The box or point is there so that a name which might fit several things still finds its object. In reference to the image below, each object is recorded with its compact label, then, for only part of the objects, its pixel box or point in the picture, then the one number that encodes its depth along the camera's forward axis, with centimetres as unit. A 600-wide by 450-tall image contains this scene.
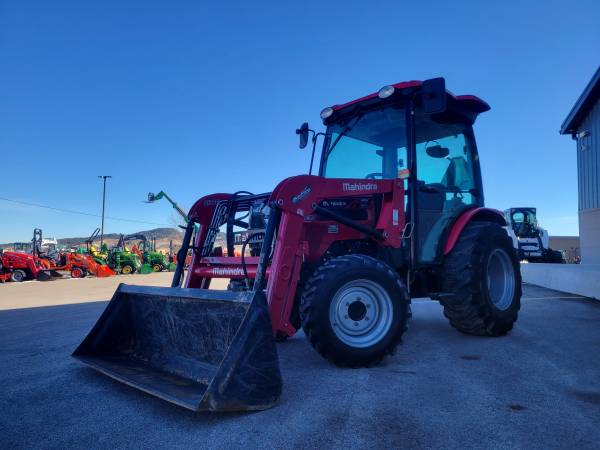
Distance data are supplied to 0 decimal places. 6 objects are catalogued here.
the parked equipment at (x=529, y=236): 2247
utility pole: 4592
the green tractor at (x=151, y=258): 3025
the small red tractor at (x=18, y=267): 2181
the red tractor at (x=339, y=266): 324
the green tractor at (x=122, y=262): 2752
